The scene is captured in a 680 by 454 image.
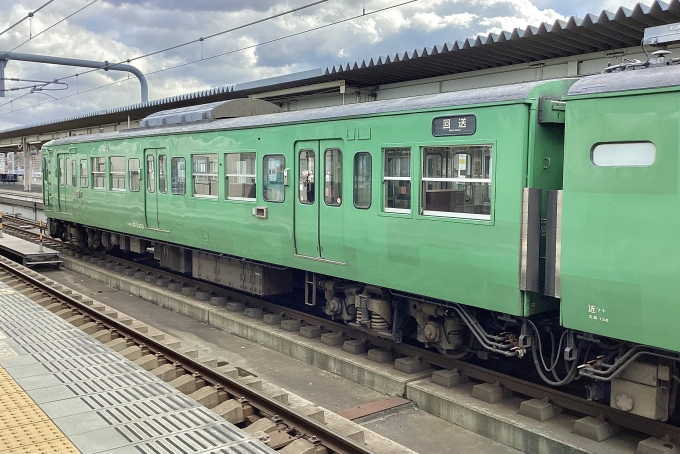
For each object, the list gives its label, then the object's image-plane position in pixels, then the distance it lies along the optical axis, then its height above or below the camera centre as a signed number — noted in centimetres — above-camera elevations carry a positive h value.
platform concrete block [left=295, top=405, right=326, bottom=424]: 633 -233
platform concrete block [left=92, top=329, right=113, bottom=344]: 955 -238
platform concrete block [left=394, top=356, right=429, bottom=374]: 834 -246
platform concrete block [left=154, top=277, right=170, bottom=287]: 1468 -244
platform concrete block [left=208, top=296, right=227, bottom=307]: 1257 -246
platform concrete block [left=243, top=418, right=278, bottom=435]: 617 -240
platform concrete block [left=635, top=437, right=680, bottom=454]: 566 -239
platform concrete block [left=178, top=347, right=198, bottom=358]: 840 -230
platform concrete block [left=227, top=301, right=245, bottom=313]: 1217 -248
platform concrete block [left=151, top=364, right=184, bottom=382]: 776 -237
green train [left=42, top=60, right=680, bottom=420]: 557 -50
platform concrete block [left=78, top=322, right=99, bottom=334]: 998 -236
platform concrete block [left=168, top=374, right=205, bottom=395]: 735 -237
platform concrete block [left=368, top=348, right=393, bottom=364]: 889 -249
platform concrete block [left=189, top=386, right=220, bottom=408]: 695 -238
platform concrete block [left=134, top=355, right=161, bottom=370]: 821 -237
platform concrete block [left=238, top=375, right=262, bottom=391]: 722 -232
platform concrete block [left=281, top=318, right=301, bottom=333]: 1070 -248
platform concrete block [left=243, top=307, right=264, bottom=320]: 1162 -248
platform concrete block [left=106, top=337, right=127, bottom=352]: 909 -238
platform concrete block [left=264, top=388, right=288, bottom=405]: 695 -235
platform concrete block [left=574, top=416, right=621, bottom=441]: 614 -243
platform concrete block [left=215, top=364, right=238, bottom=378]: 760 -231
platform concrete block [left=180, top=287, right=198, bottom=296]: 1366 -246
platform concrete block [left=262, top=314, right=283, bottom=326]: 1111 -248
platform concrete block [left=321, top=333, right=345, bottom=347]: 978 -248
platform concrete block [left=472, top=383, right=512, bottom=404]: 722 -244
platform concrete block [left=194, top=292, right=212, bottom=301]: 1323 -248
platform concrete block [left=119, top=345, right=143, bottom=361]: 866 -238
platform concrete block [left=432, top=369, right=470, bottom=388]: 778 -245
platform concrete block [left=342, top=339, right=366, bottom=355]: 938 -248
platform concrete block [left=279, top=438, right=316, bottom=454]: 573 -242
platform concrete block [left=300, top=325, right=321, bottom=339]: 1023 -247
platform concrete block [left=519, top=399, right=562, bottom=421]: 666 -243
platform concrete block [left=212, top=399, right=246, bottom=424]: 652 -238
